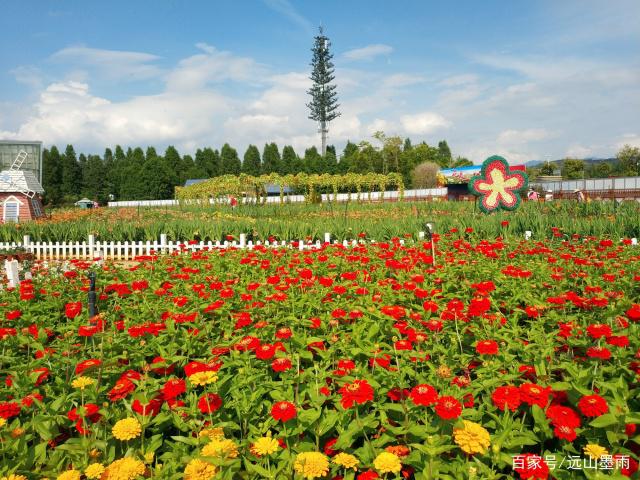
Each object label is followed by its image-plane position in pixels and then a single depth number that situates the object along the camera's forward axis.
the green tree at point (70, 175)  51.97
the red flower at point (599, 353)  1.96
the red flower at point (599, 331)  2.12
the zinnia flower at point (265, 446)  1.57
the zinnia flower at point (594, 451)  1.46
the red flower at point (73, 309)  3.00
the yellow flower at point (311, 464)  1.45
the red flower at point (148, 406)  1.95
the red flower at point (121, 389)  1.94
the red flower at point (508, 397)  1.67
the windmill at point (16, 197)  18.22
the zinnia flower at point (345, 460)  1.53
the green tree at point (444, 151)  71.61
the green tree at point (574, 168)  75.19
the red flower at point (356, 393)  1.69
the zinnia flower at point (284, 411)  1.64
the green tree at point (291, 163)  53.92
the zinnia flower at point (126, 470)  1.43
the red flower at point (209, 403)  1.90
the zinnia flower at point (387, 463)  1.40
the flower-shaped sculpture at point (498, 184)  12.56
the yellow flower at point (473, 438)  1.44
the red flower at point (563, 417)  1.57
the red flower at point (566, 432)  1.53
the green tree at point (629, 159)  63.28
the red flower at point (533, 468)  1.42
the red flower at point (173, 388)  1.81
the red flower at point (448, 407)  1.54
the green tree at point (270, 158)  54.69
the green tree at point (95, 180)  53.50
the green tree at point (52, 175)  50.59
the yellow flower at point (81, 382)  1.86
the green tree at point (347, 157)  55.22
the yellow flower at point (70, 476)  1.41
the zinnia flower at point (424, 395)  1.65
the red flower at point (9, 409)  1.75
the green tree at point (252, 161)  54.09
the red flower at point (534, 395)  1.64
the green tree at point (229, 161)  54.69
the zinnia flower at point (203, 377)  1.77
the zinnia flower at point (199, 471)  1.47
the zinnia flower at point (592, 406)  1.58
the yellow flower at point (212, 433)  1.71
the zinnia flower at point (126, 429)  1.61
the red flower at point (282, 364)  2.04
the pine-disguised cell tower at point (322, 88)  59.16
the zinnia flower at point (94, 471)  1.45
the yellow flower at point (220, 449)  1.54
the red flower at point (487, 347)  2.10
